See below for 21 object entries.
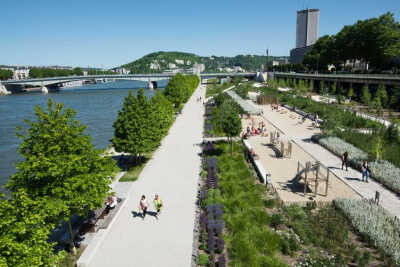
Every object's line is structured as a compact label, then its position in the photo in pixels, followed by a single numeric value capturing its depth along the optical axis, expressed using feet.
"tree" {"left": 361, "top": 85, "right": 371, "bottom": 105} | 118.92
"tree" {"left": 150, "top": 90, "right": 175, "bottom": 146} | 61.41
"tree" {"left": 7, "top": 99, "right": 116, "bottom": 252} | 28.43
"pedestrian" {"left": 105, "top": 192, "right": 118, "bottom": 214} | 39.70
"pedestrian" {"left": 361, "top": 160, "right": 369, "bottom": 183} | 47.27
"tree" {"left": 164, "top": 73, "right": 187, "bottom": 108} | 135.74
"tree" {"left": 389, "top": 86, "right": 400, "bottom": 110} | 111.24
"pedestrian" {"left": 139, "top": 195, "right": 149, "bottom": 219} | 37.73
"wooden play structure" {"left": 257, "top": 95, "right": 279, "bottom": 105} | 156.35
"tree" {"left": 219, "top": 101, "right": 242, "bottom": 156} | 61.46
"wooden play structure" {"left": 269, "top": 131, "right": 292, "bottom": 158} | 62.64
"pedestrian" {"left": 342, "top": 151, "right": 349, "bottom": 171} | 53.43
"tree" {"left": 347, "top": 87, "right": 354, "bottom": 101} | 140.67
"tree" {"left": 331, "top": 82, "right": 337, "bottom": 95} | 164.43
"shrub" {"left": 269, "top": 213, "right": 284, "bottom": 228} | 34.63
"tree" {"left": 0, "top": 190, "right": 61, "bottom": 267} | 18.86
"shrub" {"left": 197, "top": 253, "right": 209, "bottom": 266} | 28.27
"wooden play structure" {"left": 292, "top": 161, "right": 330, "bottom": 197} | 43.11
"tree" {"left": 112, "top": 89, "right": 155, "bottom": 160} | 54.83
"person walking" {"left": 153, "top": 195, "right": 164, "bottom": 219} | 38.52
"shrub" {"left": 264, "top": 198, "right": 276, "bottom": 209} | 39.65
